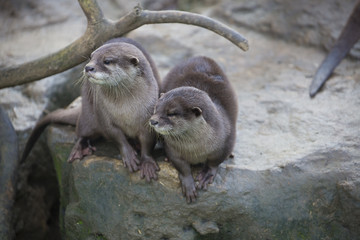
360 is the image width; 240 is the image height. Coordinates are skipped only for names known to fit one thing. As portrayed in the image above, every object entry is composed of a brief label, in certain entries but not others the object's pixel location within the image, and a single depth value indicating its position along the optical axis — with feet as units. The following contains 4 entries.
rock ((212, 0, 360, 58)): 32.24
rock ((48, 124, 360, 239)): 18.86
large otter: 18.42
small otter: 17.67
